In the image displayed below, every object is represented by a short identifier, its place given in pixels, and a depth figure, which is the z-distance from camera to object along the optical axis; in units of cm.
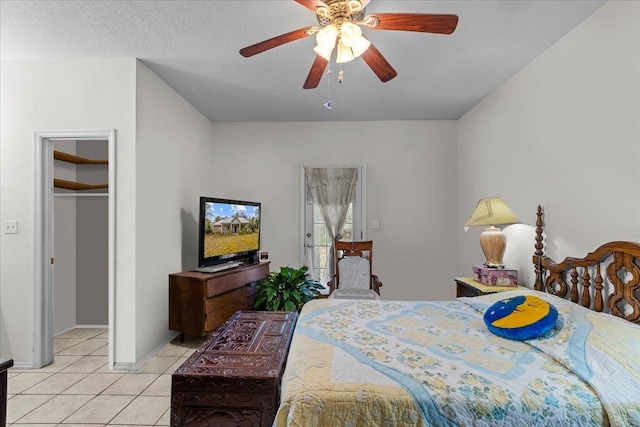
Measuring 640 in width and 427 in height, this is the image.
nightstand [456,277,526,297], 257
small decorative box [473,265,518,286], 265
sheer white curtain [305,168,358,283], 441
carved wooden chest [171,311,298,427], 131
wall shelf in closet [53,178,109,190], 338
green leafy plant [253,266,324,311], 368
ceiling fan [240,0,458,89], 157
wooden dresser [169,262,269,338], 304
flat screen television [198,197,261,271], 328
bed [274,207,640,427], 111
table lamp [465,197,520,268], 277
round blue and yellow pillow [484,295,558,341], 156
